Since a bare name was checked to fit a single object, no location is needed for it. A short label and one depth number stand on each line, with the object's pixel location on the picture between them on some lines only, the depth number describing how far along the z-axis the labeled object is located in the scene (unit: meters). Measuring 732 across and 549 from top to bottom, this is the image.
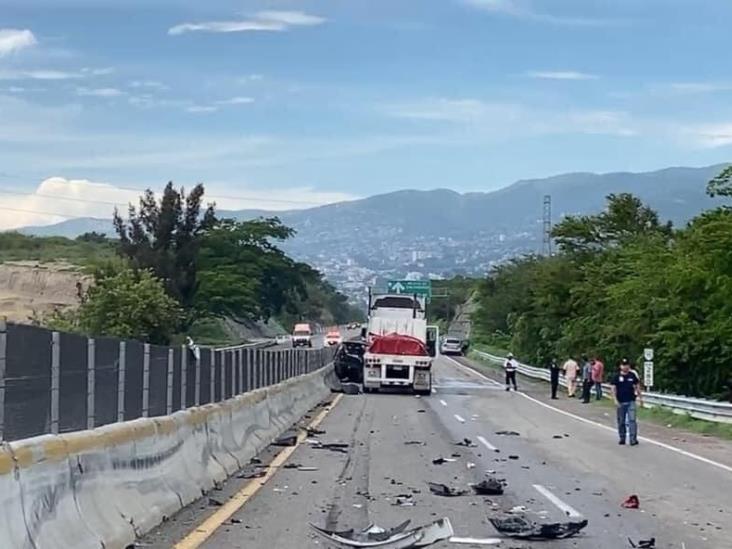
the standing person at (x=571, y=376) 51.91
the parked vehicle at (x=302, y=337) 96.93
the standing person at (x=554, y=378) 50.22
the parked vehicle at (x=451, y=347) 114.31
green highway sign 84.25
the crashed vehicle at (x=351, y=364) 54.19
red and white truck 48.72
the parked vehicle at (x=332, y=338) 96.66
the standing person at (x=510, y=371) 55.19
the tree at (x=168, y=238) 88.56
